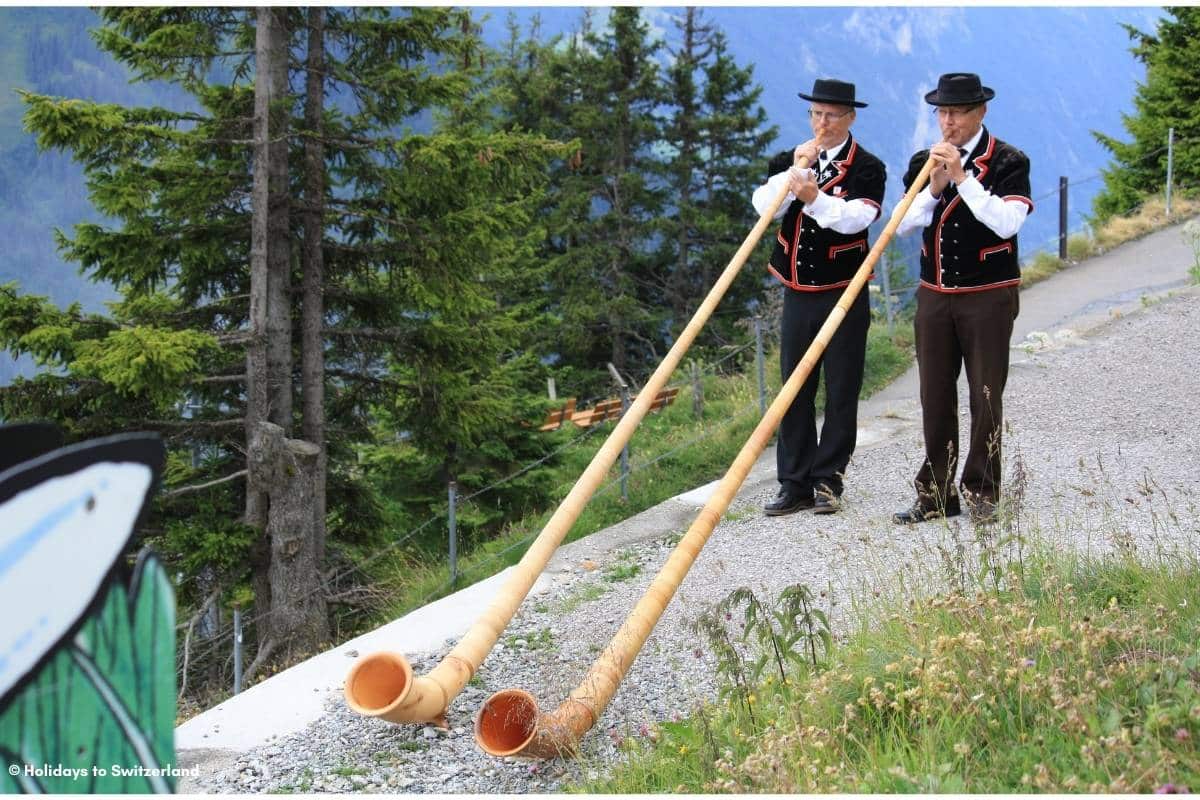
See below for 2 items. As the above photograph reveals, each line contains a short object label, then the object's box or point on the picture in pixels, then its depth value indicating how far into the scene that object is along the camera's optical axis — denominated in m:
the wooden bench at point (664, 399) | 18.17
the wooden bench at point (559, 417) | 18.84
